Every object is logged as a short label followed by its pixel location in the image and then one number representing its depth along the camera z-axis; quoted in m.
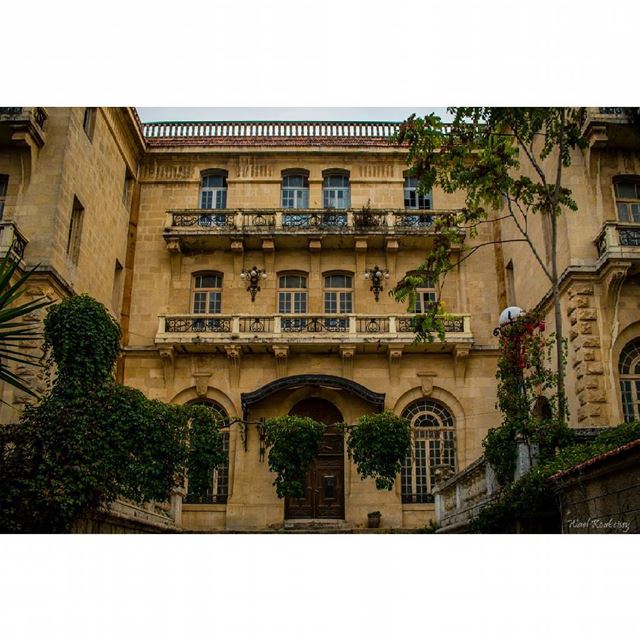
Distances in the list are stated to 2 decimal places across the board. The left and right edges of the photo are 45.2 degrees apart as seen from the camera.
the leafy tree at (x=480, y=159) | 12.73
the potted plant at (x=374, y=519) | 22.27
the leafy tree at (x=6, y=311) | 11.08
